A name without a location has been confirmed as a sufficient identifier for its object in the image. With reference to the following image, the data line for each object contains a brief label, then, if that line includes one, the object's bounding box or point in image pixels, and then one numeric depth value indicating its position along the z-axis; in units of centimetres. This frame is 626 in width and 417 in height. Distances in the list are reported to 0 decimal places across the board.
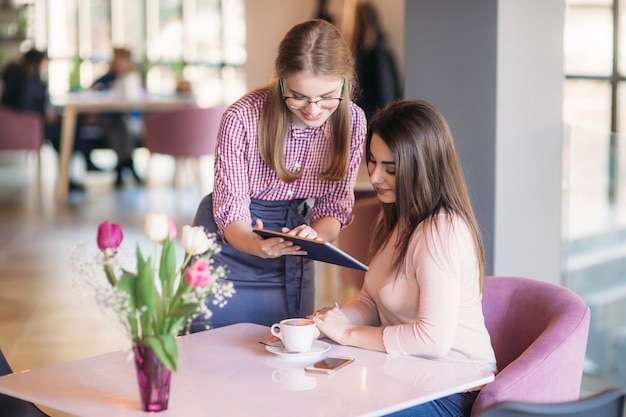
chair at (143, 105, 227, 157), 963
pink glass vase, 193
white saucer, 234
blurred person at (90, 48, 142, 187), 1023
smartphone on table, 222
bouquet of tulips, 186
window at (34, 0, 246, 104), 1420
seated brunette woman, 234
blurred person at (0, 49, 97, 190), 1072
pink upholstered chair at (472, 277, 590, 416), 228
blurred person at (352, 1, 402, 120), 703
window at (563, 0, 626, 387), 420
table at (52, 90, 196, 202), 965
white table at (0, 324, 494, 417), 200
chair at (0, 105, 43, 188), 1030
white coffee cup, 234
